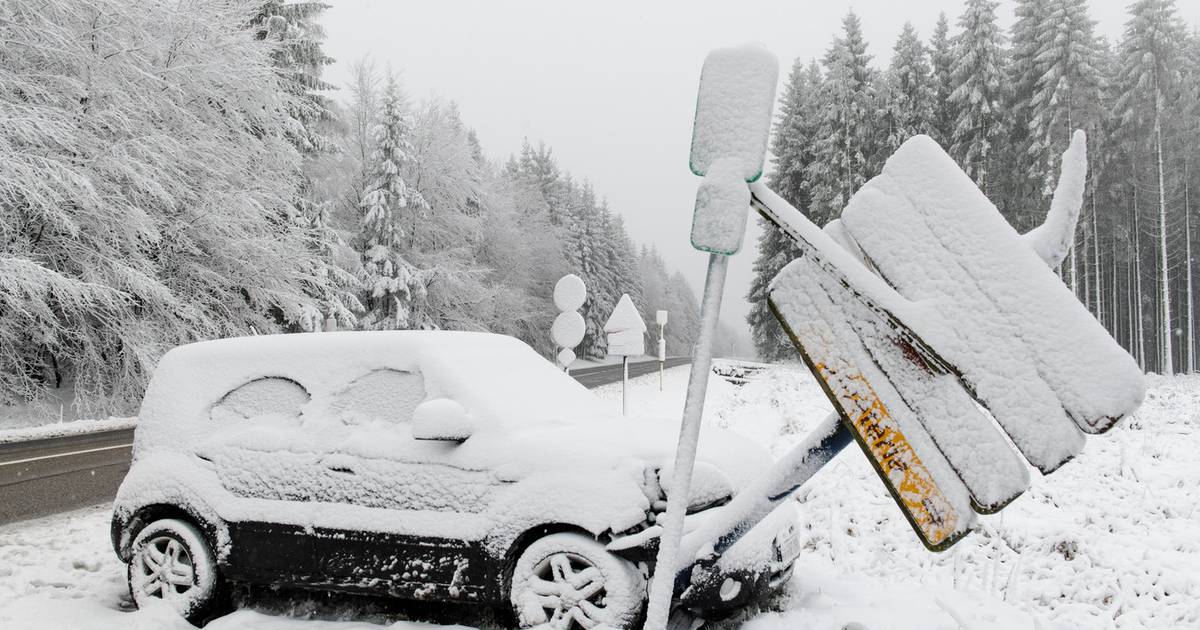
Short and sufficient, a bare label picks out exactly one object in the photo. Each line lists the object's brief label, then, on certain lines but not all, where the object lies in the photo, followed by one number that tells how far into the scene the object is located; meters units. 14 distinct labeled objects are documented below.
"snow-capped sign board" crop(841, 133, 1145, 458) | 2.46
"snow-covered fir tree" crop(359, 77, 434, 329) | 30.95
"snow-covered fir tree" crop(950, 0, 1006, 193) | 30.78
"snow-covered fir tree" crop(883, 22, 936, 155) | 33.94
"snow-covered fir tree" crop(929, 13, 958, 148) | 34.50
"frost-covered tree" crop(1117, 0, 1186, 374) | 30.00
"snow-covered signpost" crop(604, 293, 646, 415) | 13.19
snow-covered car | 4.09
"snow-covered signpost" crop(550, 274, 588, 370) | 11.68
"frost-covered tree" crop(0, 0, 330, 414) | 14.82
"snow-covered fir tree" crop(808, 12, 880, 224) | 35.69
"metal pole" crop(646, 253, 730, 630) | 2.87
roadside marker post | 20.01
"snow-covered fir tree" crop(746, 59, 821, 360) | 40.25
